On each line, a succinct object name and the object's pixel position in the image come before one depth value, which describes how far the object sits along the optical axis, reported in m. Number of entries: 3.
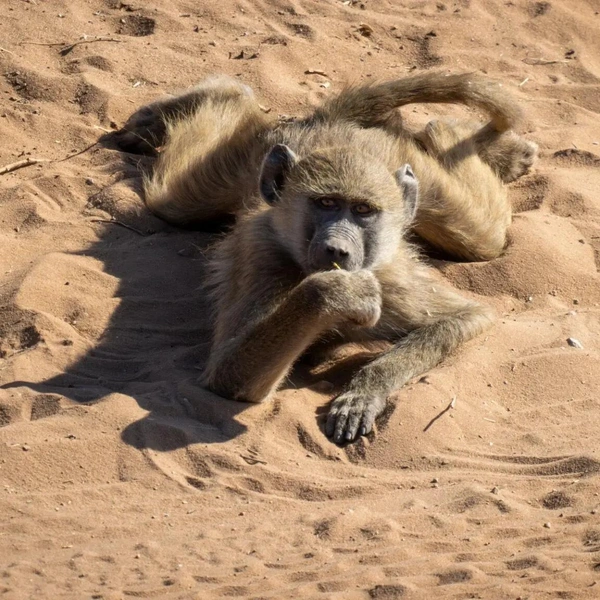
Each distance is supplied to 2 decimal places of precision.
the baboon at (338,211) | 11.12
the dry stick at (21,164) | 15.42
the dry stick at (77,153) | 15.96
